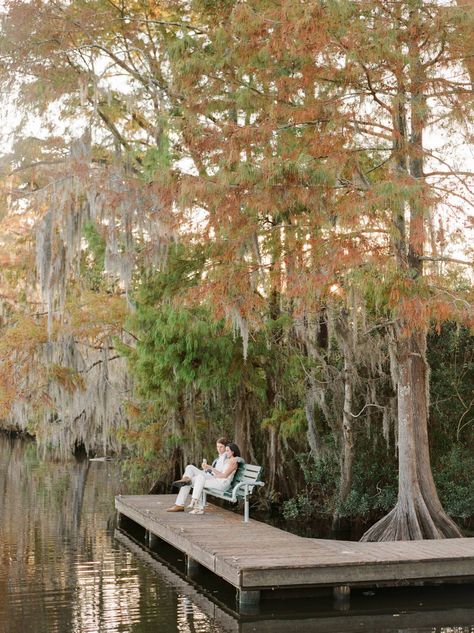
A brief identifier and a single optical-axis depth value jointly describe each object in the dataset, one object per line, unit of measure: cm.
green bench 1226
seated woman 1268
